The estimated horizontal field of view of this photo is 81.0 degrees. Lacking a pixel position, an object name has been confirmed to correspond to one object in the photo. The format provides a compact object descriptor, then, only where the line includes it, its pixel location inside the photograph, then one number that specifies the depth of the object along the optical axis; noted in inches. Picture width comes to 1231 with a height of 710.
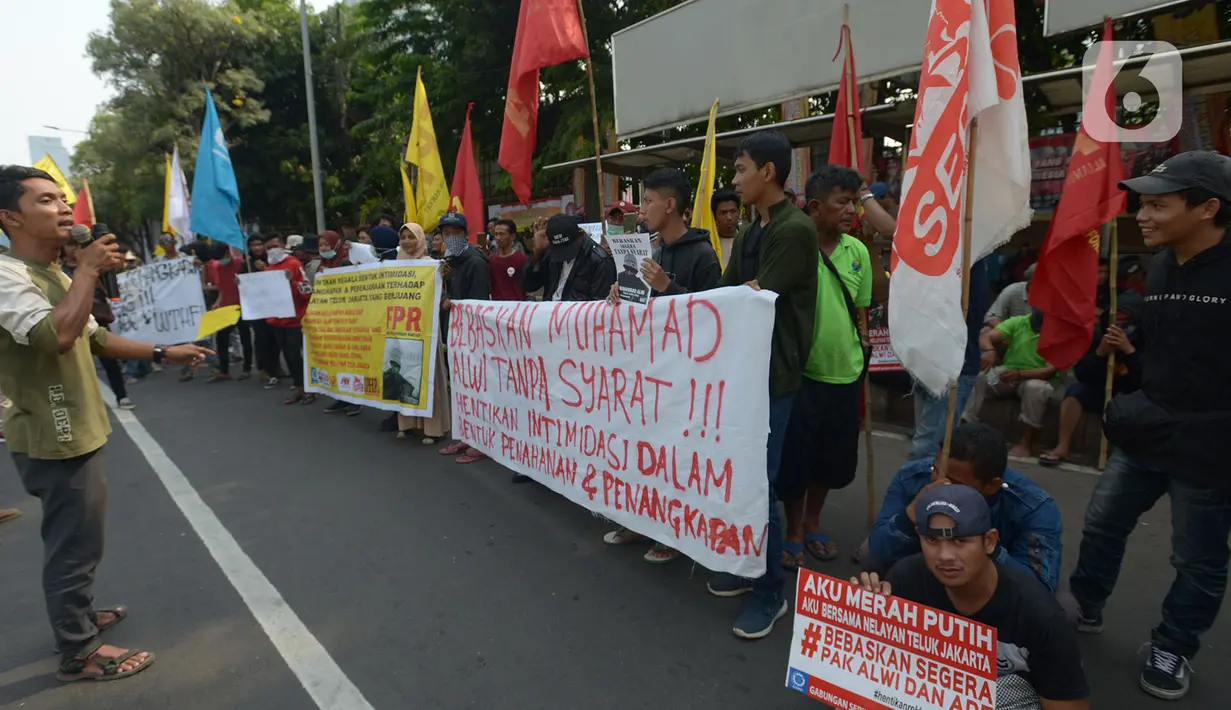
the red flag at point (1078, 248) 135.3
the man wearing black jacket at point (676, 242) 132.7
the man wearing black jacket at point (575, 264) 185.0
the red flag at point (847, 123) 163.3
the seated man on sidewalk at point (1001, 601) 75.7
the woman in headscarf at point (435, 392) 237.3
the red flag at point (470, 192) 286.8
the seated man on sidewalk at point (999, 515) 92.9
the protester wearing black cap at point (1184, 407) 88.6
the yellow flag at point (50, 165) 376.8
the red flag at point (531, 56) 179.3
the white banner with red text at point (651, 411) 111.0
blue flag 333.1
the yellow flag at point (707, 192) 187.8
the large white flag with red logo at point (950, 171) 93.7
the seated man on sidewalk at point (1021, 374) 203.9
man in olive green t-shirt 103.8
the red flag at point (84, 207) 410.9
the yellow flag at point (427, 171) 288.5
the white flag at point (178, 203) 406.3
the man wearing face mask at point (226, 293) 353.7
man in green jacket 108.4
